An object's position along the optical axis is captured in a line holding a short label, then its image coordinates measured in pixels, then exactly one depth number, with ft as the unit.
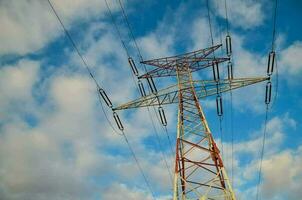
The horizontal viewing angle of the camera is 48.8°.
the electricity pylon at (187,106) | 47.75
